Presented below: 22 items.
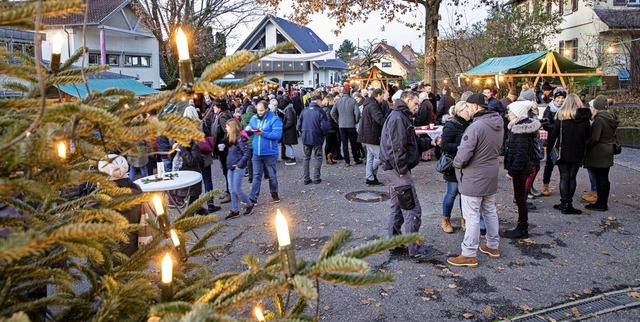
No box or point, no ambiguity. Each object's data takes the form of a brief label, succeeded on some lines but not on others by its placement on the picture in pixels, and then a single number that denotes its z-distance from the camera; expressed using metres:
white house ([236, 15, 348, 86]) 41.44
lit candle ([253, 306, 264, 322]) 1.66
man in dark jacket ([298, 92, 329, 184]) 10.25
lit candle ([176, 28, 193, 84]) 1.21
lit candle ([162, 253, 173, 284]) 1.35
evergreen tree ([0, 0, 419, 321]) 1.10
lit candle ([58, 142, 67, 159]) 1.26
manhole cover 8.68
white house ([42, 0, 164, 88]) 25.88
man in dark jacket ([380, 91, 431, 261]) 5.41
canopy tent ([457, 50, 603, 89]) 13.06
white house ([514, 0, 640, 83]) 21.64
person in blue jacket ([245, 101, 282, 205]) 8.26
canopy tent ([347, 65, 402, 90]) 22.57
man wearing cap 5.14
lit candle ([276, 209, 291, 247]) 1.19
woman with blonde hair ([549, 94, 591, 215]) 7.05
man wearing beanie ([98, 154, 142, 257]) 3.91
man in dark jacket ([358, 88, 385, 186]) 9.10
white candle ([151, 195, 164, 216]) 1.76
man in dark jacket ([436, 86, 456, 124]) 13.20
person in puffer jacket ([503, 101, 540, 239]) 6.09
